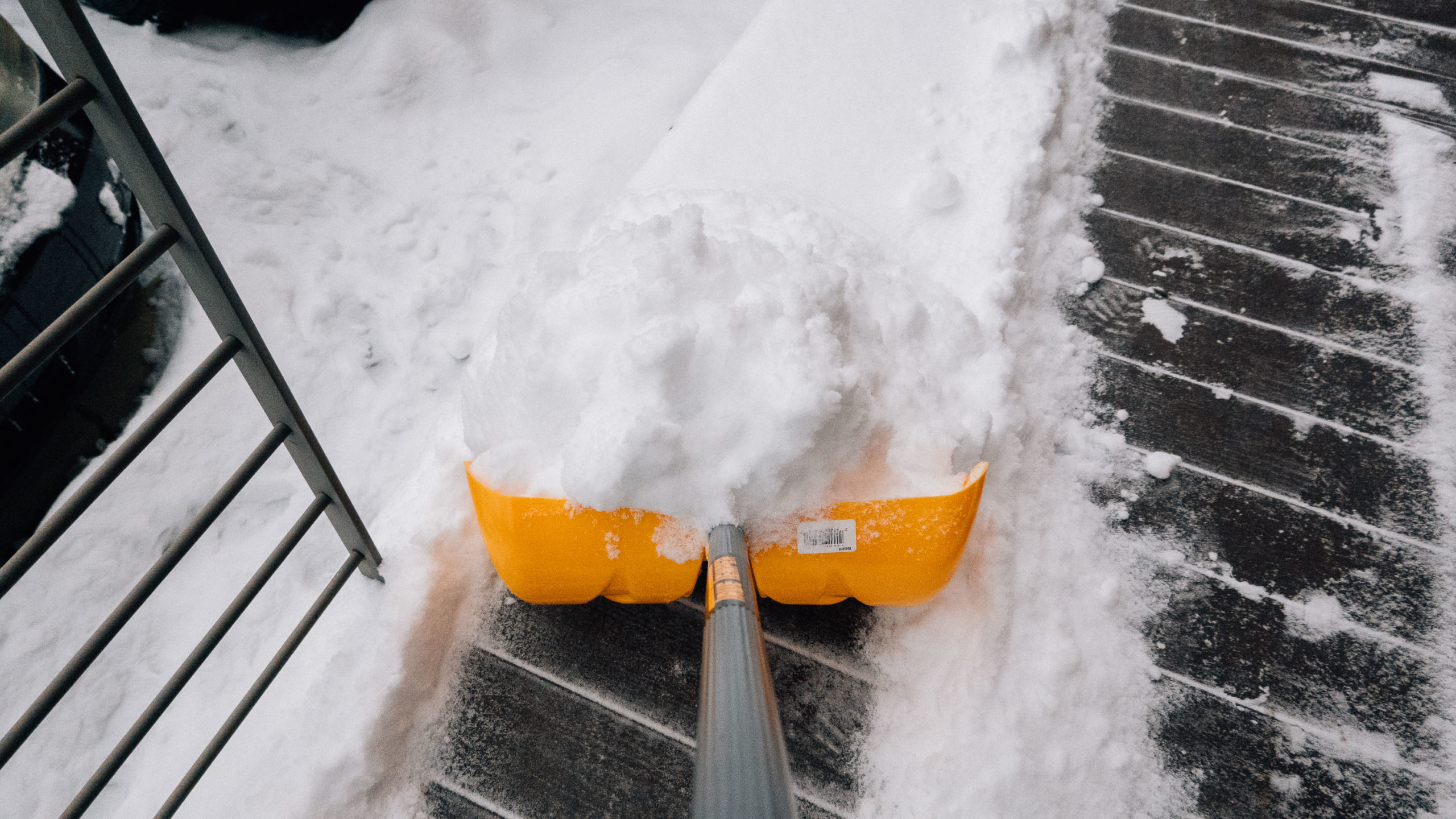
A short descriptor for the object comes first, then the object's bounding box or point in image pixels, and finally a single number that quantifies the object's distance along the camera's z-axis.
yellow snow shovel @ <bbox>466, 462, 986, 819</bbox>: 1.13
